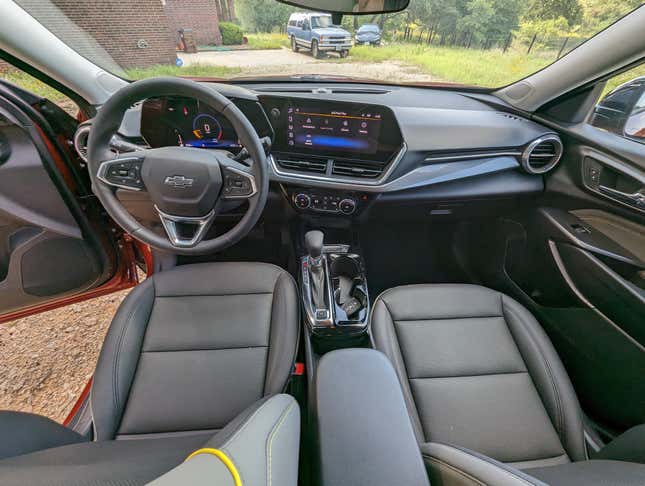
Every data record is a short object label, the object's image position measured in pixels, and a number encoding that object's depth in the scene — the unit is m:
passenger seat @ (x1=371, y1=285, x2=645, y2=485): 0.99
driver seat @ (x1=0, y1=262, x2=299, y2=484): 0.99
